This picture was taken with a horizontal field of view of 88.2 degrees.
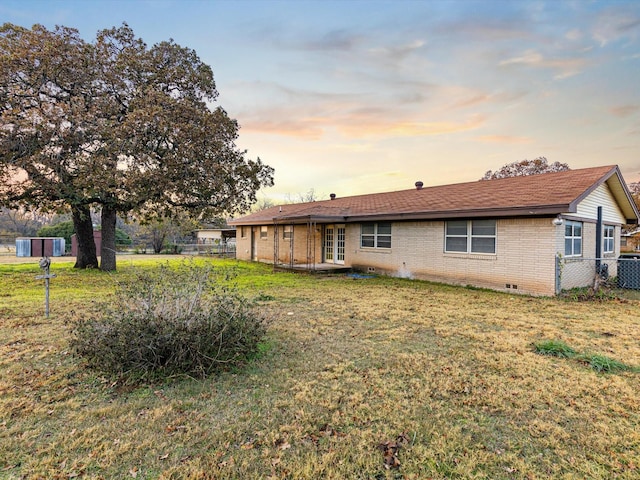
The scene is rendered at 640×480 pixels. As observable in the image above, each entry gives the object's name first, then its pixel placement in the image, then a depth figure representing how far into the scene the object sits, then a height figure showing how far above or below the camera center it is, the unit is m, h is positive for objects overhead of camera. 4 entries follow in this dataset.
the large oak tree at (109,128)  11.20 +3.81
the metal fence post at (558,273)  9.59 -1.01
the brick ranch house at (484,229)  9.84 +0.31
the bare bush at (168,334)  3.84 -1.20
